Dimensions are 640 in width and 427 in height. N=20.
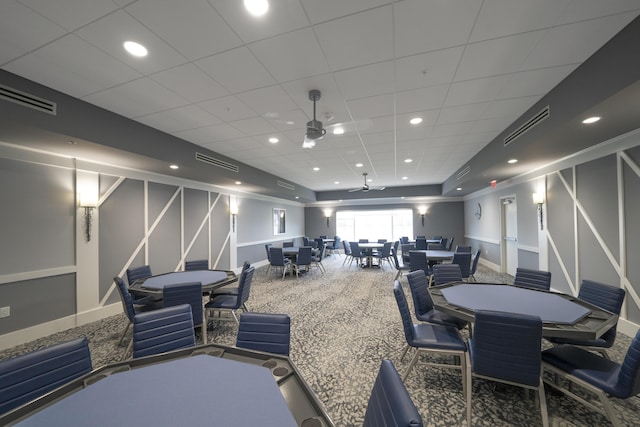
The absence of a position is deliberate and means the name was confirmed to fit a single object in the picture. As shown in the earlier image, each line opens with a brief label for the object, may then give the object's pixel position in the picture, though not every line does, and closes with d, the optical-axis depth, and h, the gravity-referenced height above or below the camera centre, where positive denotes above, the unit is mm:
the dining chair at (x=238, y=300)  3344 -1178
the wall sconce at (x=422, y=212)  11242 +191
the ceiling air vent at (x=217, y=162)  4796 +1206
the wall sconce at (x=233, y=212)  7477 +196
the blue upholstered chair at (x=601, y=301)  2145 -869
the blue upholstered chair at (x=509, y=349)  1670 -951
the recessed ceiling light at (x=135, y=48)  2037 +1465
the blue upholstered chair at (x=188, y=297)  2764 -894
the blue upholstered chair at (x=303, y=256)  6785 -1069
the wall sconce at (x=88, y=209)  3889 +181
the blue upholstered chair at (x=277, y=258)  6645 -1093
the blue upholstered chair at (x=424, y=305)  2645 -1060
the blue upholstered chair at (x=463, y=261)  5094 -951
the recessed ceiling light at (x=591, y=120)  2611 +1027
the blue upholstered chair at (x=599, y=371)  1533 -1145
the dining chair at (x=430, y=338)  2170 -1153
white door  6485 -549
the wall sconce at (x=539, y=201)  5055 +293
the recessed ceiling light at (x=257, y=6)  1662 +1475
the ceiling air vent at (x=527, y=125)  2978 +1234
